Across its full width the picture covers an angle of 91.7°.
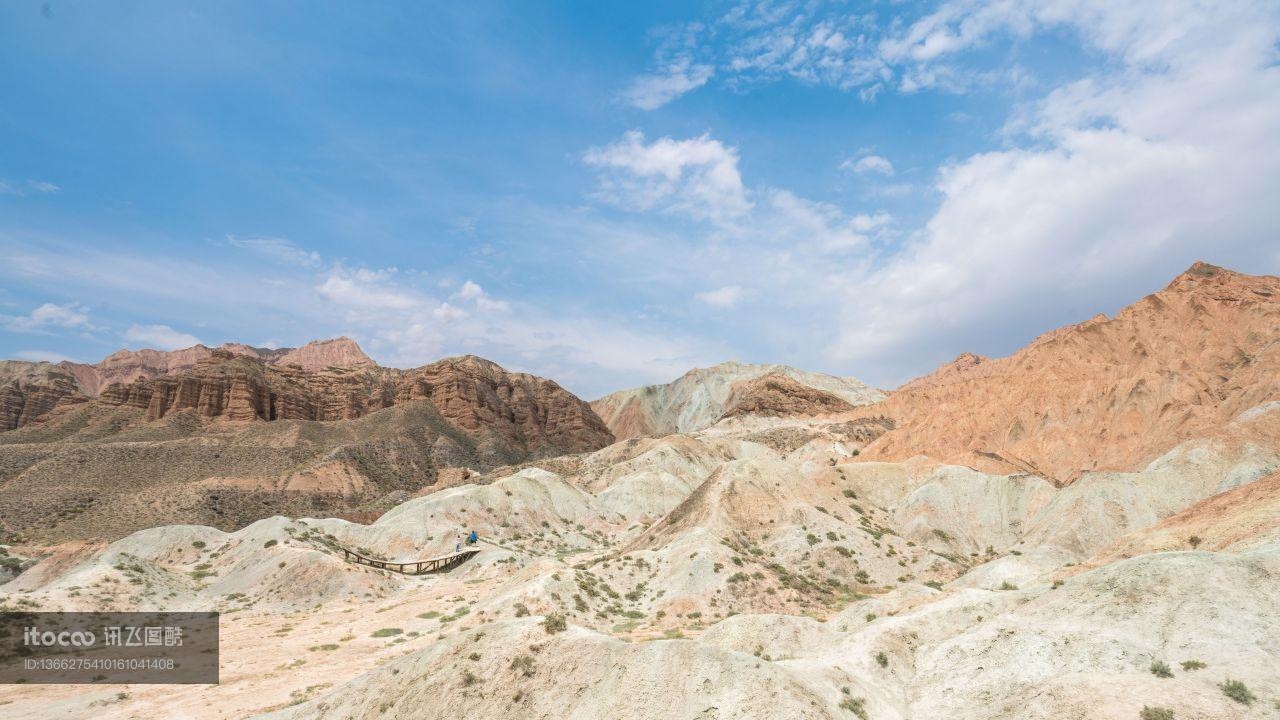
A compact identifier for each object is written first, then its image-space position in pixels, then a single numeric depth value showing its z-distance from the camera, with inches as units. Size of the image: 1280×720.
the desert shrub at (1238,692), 525.3
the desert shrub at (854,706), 619.2
